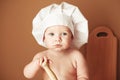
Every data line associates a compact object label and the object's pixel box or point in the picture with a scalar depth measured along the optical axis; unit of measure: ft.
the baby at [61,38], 2.63
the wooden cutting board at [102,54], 3.50
